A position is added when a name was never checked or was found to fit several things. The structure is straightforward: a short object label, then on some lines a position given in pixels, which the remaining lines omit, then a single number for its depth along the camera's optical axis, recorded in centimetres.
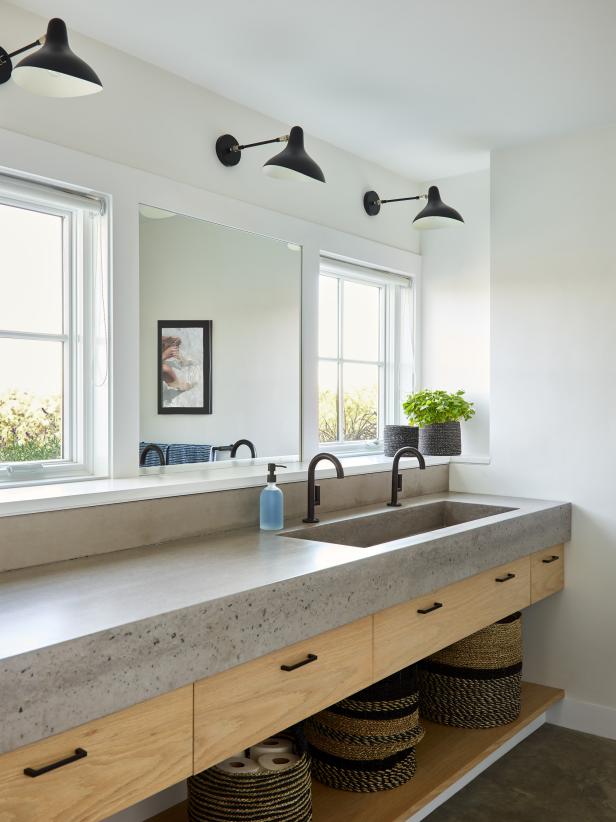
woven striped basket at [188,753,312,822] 205
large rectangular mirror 255
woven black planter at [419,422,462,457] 353
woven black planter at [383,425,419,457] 357
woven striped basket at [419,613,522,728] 297
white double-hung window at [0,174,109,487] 224
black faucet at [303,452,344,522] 258
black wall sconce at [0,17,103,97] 173
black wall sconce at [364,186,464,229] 306
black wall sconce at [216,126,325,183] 244
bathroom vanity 133
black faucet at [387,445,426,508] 291
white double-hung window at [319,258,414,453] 343
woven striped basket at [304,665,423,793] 246
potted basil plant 352
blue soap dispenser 253
